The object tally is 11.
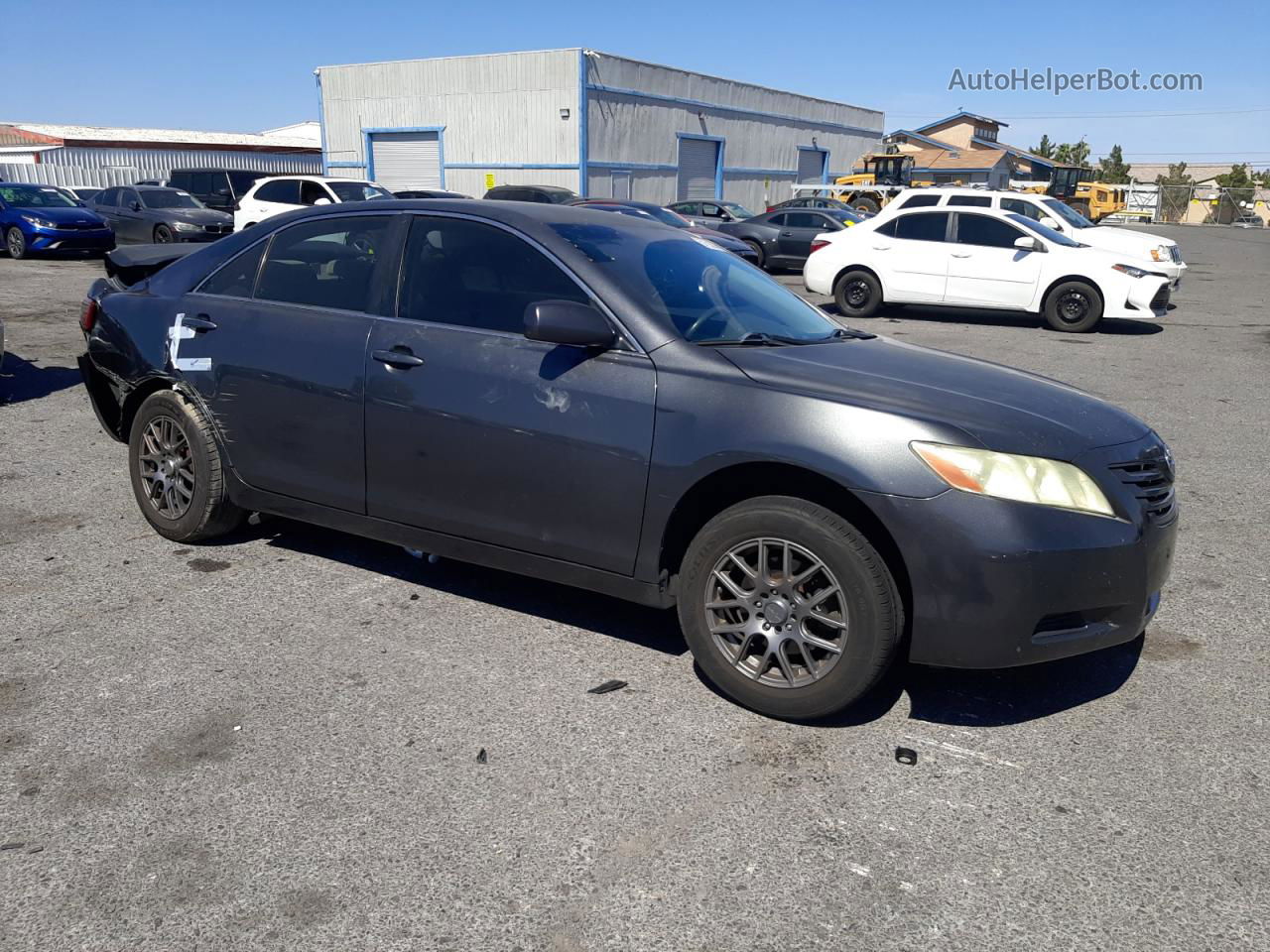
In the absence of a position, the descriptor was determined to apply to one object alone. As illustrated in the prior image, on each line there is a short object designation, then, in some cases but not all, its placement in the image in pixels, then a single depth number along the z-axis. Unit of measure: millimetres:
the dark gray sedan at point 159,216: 21922
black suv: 26672
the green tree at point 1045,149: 108688
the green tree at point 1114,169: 93500
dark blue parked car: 20703
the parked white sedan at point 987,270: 13750
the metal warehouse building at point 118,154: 43875
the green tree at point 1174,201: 70938
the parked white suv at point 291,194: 20406
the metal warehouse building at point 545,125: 33594
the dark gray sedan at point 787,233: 22125
